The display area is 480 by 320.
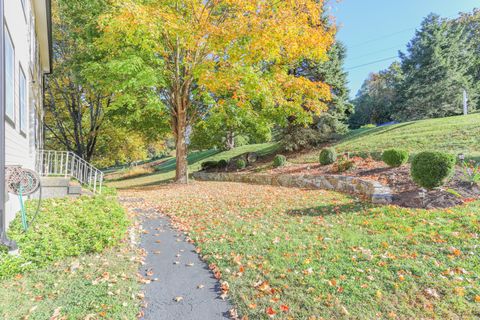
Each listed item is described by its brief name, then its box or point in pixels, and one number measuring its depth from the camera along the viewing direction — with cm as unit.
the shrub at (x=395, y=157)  859
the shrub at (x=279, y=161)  1392
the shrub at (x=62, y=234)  366
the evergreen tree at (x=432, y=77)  1981
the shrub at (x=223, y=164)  1744
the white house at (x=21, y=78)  462
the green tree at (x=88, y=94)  1059
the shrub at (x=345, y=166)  1020
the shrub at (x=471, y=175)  629
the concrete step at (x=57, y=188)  782
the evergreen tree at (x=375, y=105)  3120
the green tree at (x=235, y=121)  1231
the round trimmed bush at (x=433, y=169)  596
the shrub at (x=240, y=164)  1580
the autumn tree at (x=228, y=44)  998
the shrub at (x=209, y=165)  1800
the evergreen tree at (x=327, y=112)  1563
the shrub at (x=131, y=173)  2632
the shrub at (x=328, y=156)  1164
